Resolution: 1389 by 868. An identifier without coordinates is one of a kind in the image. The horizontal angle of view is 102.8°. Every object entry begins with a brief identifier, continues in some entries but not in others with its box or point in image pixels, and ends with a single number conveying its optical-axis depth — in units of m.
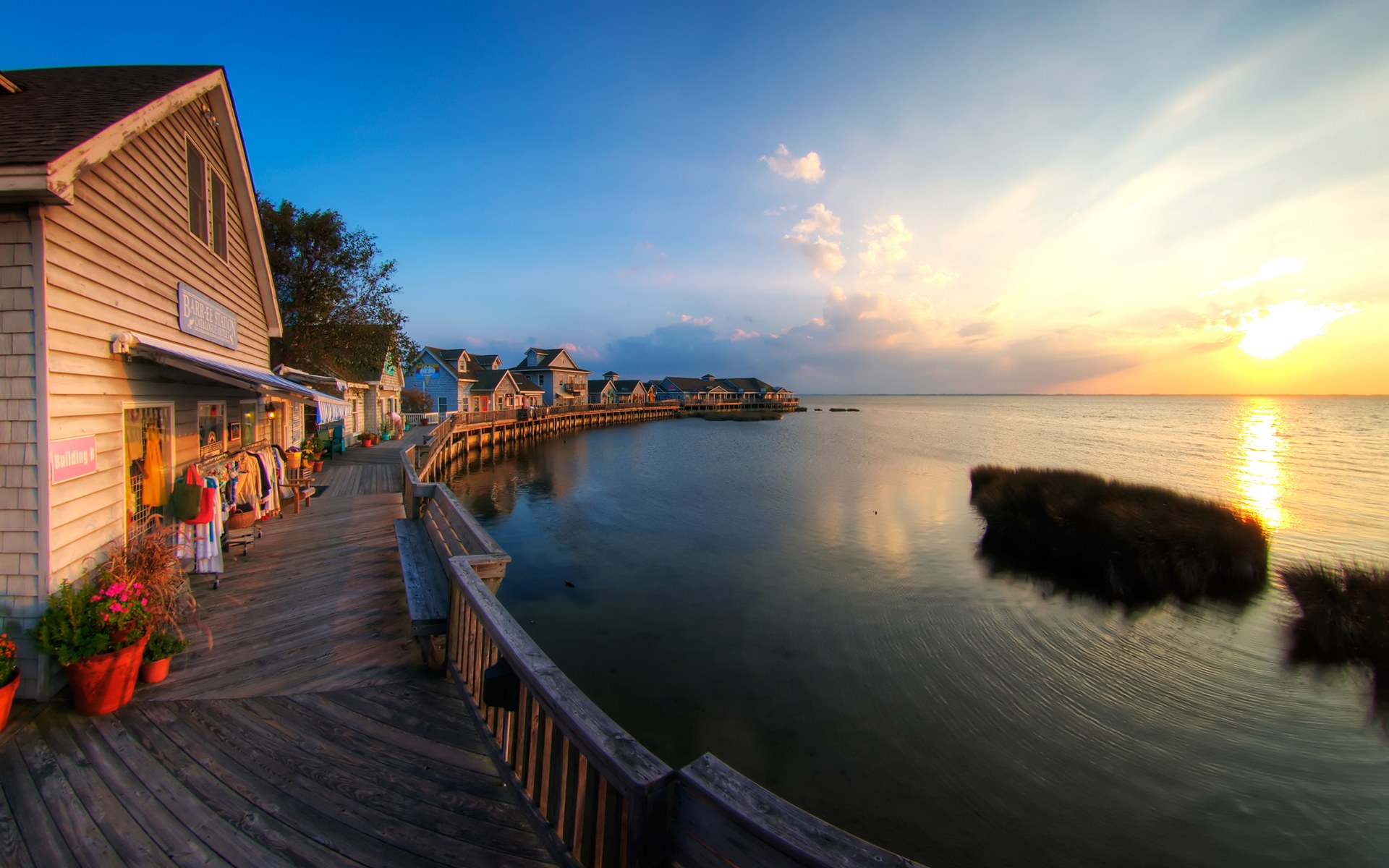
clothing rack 7.73
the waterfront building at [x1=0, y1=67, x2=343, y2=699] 4.08
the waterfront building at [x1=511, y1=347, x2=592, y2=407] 68.81
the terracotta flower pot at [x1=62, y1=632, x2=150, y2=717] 3.86
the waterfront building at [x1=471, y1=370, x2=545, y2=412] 51.75
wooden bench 4.61
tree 19.64
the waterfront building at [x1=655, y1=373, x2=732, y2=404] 104.44
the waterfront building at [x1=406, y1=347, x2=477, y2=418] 46.16
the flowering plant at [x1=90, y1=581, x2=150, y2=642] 4.05
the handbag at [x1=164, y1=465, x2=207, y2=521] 6.25
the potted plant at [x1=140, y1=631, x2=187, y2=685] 4.33
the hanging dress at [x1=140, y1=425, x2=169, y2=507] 6.21
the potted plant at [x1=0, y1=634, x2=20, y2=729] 3.64
